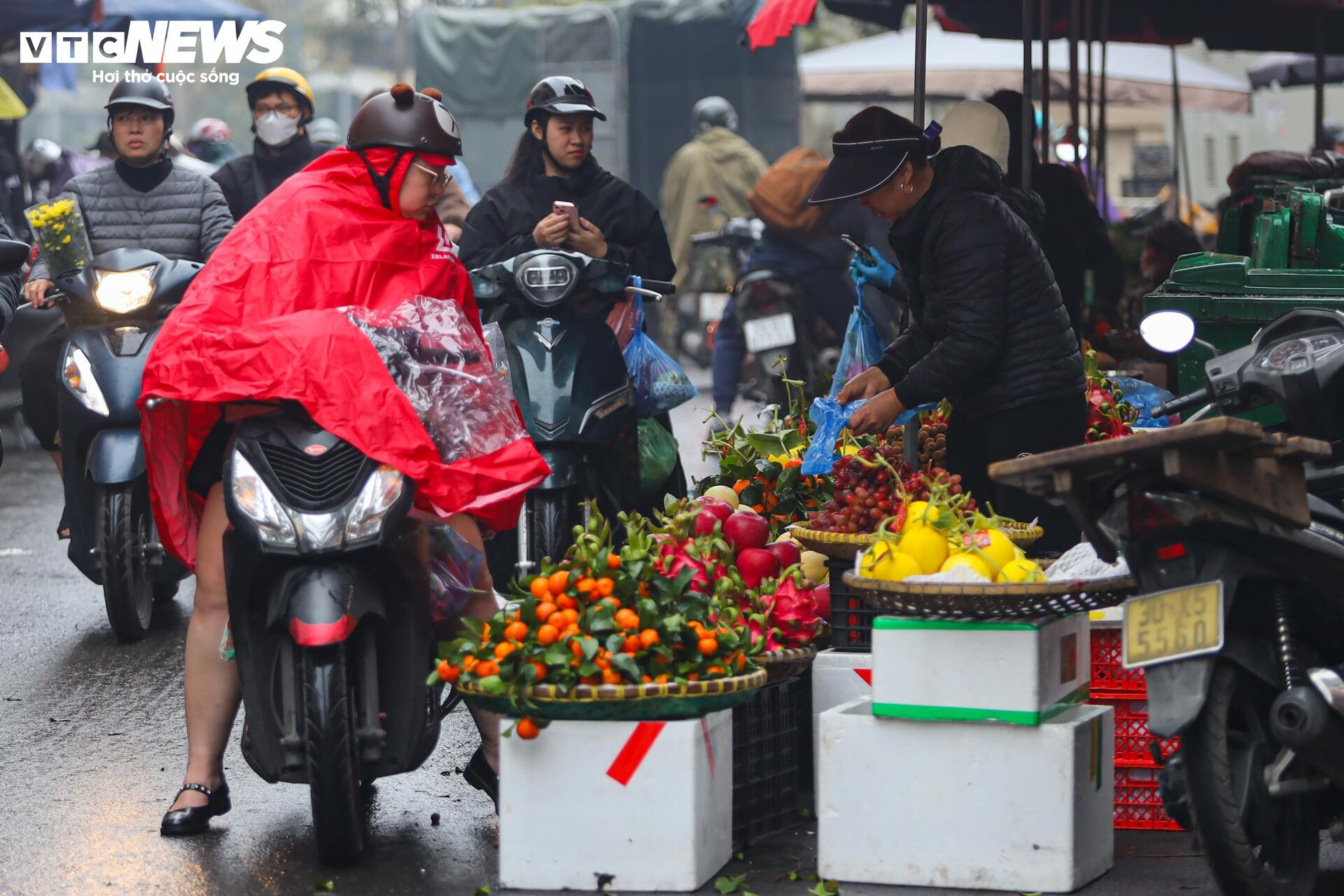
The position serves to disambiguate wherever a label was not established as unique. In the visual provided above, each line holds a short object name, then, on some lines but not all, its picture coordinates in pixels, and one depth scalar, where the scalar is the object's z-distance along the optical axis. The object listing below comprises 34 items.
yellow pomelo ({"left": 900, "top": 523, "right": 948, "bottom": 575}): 9.37
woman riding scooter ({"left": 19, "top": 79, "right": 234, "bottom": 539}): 16.98
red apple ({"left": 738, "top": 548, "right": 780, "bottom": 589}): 11.17
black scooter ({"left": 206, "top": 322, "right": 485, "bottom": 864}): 9.20
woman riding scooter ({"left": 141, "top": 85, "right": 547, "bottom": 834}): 9.48
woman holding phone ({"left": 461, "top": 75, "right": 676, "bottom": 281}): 15.55
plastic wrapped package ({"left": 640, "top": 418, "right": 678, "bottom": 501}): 16.08
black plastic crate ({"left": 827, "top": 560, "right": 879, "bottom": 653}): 10.98
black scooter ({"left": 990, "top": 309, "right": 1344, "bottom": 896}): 8.20
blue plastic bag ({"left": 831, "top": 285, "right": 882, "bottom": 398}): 13.81
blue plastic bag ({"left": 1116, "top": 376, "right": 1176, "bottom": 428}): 15.16
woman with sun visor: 11.47
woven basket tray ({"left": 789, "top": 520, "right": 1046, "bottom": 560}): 10.56
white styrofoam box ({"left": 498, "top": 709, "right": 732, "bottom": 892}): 9.11
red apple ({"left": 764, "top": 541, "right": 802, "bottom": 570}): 11.45
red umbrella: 19.80
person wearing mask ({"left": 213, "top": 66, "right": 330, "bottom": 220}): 19.87
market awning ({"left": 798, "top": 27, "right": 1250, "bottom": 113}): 37.50
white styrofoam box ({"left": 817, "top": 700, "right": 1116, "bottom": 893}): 9.06
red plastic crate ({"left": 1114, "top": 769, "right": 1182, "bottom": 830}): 10.36
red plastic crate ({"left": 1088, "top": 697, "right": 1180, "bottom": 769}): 10.34
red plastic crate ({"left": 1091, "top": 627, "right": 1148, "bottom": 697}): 10.37
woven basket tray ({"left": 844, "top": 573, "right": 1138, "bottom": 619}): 8.91
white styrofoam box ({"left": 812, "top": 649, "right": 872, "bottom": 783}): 10.62
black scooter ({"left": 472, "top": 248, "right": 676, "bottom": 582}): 14.45
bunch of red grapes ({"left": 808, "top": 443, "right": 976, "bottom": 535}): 10.89
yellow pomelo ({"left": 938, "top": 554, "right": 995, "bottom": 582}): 9.17
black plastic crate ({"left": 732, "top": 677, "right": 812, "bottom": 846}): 10.03
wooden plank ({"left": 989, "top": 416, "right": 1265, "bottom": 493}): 7.92
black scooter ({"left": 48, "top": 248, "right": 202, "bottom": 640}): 15.49
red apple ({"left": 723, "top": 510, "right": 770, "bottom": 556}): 11.63
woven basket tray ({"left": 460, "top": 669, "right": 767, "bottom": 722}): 9.02
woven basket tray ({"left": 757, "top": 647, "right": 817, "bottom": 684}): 10.02
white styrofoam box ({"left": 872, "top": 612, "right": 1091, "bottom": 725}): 9.09
